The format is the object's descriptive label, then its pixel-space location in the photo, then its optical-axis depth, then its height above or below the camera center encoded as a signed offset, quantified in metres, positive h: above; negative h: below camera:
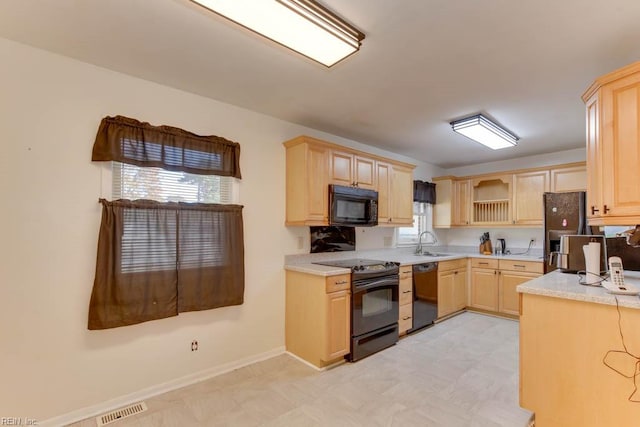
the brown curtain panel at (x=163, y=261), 2.20 -0.38
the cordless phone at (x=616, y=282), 1.79 -0.41
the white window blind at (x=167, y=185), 2.32 +0.26
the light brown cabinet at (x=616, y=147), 1.76 +0.43
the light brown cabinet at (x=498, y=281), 4.26 -0.98
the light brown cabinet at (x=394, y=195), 3.86 +0.29
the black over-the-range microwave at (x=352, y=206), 3.23 +0.11
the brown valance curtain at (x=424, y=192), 4.99 +0.41
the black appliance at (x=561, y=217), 3.69 -0.02
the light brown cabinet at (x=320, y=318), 2.81 -1.01
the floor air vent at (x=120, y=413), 2.09 -1.44
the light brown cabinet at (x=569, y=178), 4.12 +0.53
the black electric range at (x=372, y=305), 3.01 -0.96
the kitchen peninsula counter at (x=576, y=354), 1.69 -0.86
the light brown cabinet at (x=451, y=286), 4.25 -1.06
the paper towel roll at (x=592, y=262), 2.06 -0.33
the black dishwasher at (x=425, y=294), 3.81 -1.04
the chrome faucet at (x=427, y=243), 4.93 -0.45
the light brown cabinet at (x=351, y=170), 3.32 +0.53
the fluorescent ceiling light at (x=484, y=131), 3.17 +0.97
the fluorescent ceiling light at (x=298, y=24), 1.51 +1.05
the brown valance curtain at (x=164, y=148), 2.23 +0.56
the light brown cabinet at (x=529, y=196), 4.45 +0.30
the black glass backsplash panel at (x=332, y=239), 3.55 -0.29
